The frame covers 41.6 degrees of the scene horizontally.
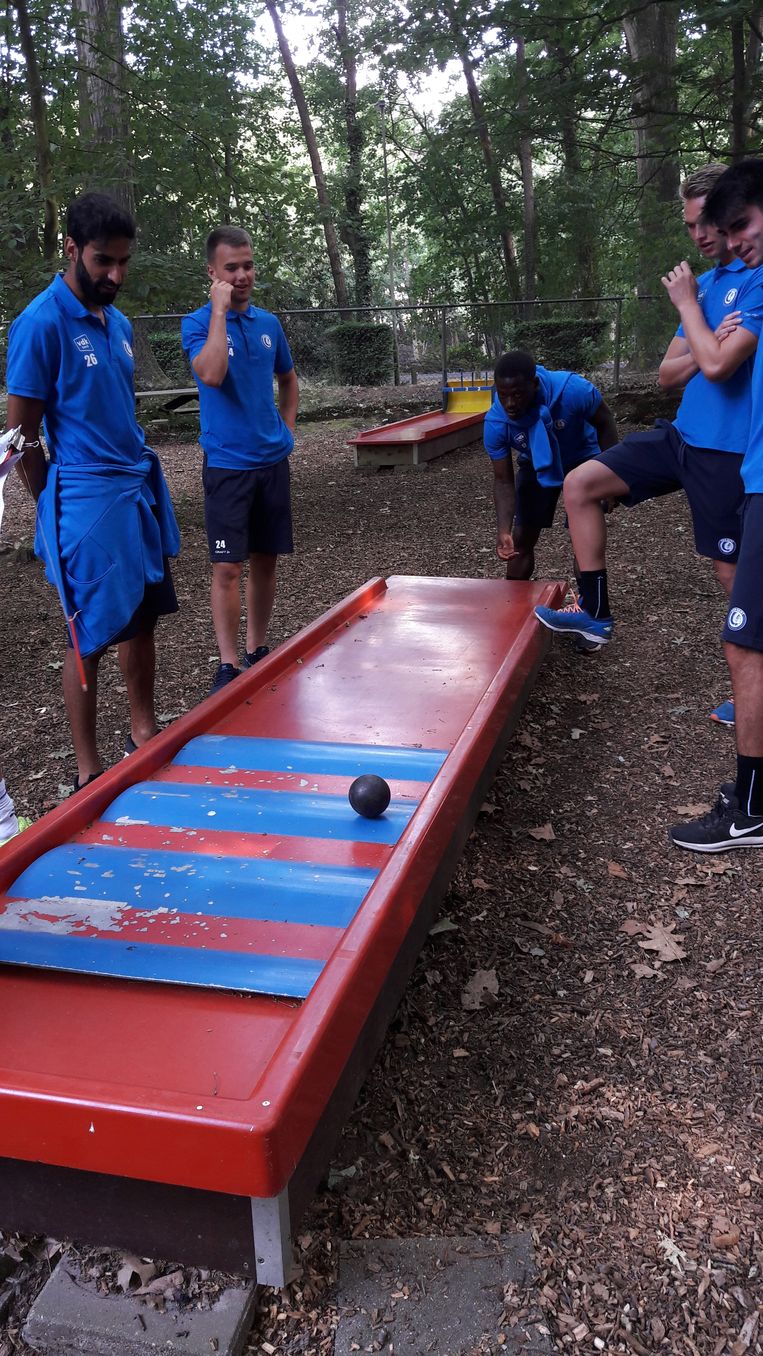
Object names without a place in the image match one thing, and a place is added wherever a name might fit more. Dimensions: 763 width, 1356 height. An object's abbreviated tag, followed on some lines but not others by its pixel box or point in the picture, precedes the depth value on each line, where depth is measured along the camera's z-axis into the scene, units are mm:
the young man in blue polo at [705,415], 3525
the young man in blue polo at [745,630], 3090
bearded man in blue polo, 3395
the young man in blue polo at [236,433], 4516
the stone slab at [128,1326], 1808
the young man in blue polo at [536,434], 4879
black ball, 2906
